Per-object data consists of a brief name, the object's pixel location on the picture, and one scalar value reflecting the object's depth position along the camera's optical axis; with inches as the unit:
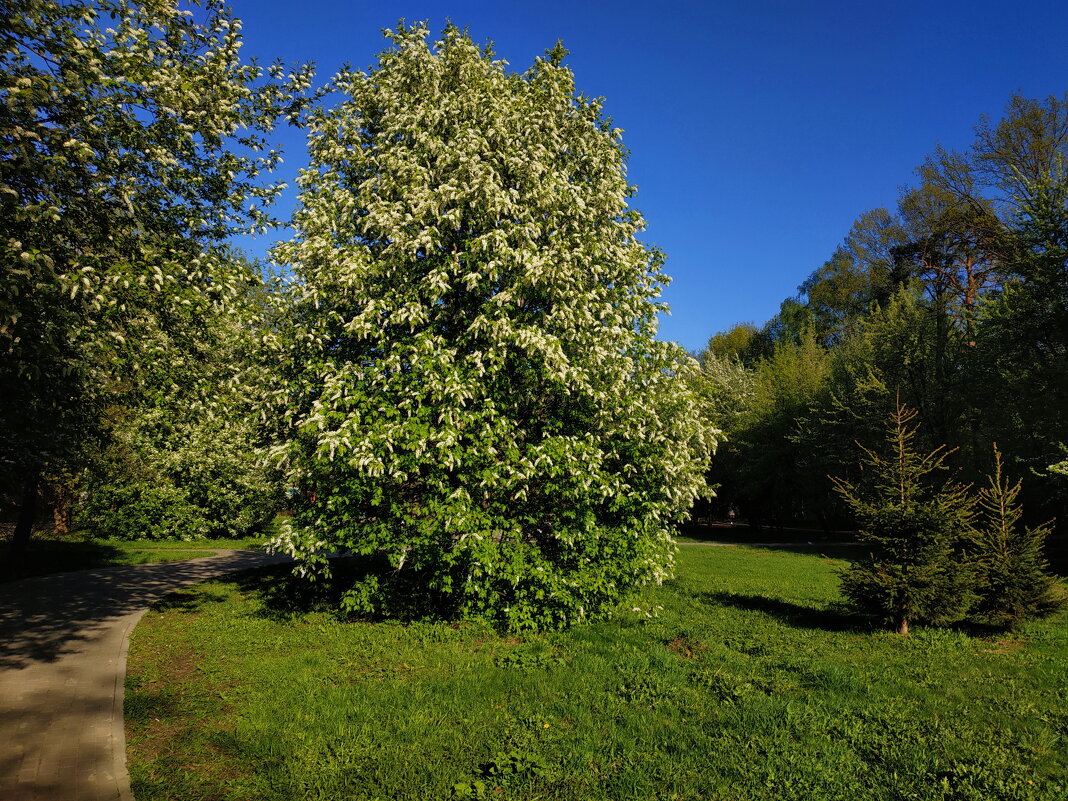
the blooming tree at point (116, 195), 253.9
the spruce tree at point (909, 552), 400.2
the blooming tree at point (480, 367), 373.1
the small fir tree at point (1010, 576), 413.7
